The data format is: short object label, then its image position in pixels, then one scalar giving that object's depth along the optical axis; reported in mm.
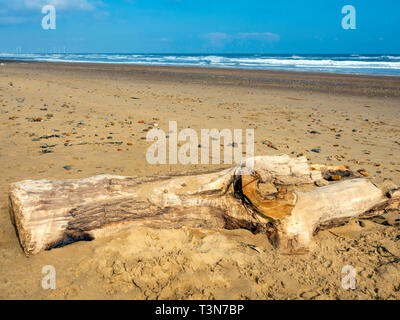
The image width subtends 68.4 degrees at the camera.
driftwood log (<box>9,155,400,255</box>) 2586
